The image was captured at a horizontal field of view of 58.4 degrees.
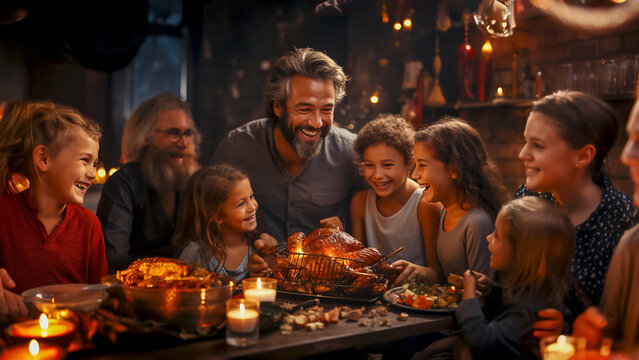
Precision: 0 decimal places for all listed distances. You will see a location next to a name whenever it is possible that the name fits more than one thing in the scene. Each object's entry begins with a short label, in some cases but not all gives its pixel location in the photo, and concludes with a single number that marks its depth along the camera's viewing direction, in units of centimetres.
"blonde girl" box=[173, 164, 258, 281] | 317
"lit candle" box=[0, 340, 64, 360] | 175
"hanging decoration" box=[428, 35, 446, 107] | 564
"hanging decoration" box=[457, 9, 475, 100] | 536
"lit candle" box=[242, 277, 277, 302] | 229
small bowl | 201
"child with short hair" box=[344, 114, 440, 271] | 326
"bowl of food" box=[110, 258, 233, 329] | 200
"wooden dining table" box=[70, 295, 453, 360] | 186
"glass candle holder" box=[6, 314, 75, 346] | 179
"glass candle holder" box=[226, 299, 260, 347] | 191
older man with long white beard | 383
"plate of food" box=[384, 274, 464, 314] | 236
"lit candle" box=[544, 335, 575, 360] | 180
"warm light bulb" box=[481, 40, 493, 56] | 417
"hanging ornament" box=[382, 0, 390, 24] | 507
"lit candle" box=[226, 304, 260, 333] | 190
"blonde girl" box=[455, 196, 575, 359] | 218
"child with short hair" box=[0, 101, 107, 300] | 256
